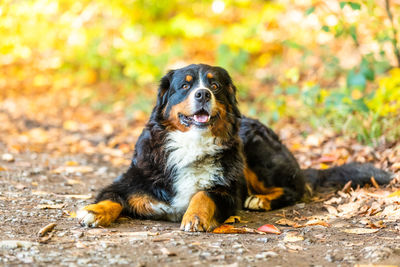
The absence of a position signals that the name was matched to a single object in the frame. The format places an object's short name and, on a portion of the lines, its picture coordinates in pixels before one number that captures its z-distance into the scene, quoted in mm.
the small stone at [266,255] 5777
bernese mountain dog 7860
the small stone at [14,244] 5785
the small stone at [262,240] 6598
